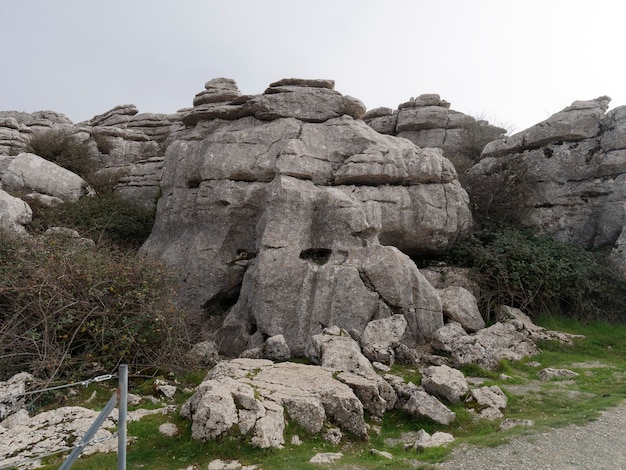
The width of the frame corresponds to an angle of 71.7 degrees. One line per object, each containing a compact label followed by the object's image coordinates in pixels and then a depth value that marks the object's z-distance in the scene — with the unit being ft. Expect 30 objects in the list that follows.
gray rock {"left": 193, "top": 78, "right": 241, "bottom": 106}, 58.23
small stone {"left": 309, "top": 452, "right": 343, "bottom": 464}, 19.62
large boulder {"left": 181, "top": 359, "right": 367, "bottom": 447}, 20.57
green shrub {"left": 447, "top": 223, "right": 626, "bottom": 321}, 47.03
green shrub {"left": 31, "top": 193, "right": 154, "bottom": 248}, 52.24
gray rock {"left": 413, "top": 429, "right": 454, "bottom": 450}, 21.57
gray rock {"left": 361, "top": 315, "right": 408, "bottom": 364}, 33.73
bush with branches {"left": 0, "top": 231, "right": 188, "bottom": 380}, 28.81
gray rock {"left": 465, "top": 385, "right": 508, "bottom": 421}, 25.98
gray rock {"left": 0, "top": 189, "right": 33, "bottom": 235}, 45.09
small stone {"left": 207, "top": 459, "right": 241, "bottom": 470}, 18.67
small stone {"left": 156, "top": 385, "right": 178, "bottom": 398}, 27.63
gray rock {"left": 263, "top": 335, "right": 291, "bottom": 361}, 34.44
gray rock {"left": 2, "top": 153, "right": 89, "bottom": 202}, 56.70
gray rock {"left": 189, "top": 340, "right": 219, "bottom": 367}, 33.73
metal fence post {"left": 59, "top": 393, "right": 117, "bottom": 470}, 11.75
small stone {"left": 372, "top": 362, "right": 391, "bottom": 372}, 32.04
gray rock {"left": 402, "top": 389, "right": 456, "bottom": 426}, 25.03
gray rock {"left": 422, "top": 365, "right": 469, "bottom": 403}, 27.17
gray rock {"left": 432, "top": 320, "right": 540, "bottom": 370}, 34.65
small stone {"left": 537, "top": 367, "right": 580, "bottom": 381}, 32.83
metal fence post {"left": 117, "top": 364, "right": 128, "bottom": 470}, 12.91
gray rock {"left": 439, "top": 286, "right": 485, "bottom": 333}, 42.55
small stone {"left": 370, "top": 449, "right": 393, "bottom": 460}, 20.54
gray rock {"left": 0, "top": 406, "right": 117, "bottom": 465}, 19.93
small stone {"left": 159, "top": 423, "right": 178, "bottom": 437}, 21.98
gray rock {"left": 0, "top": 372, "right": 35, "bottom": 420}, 24.30
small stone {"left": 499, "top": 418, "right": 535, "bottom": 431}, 23.70
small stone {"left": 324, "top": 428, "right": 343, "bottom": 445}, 21.83
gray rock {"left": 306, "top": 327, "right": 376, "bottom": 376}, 29.57
